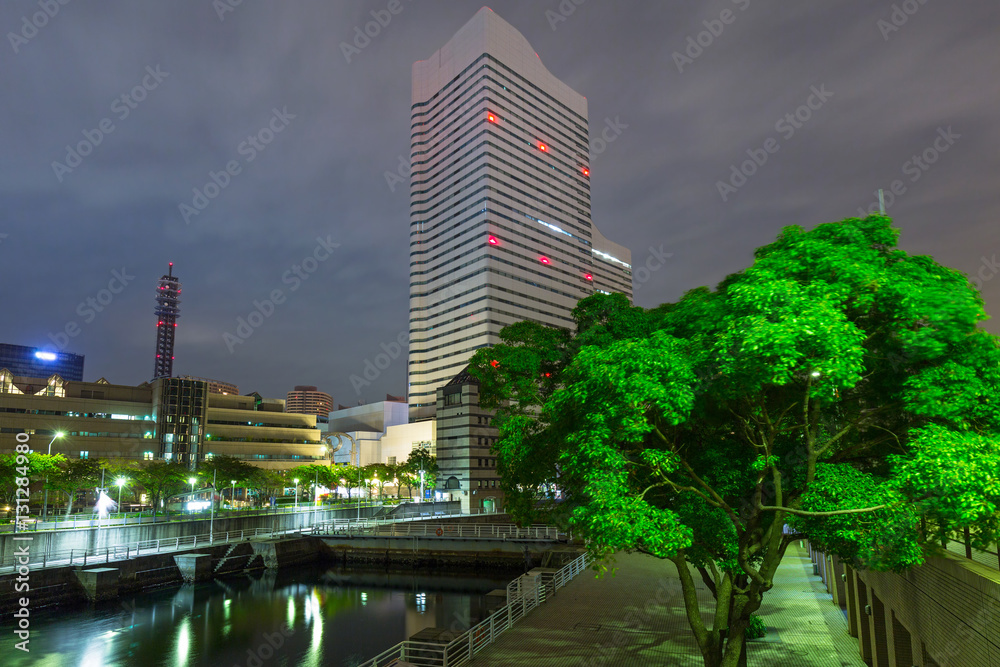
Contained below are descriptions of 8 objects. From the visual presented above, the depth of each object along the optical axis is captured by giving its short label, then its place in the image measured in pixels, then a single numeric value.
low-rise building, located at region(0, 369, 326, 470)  104.62
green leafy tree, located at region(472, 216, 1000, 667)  11.33
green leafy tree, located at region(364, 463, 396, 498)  104.44
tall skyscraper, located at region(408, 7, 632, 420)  185.88
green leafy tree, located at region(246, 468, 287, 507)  87.06
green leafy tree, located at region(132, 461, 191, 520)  68.69
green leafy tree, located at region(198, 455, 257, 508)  81.00
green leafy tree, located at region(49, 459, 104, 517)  63.91
